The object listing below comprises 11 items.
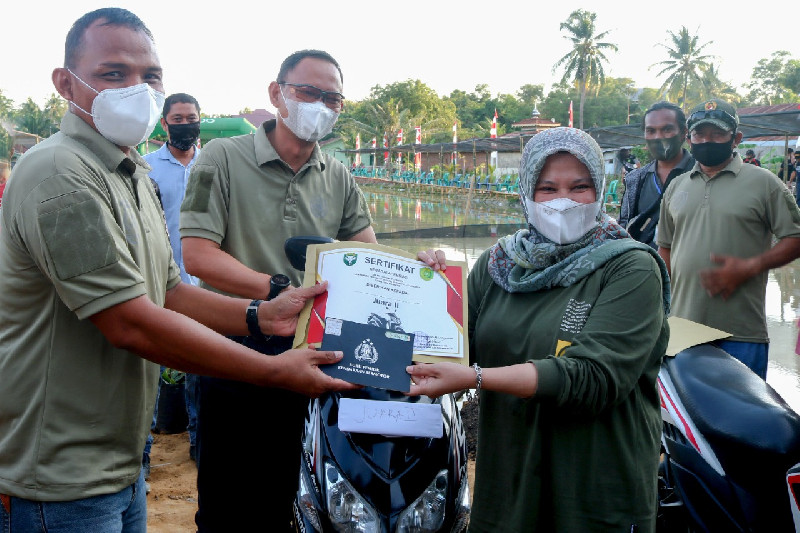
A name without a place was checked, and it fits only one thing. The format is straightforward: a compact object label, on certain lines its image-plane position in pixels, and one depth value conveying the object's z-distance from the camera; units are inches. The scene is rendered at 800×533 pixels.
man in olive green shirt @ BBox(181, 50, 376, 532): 105.4
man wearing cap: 140.9
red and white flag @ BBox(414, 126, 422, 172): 1553.2
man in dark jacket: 185.6
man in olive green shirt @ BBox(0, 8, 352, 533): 62.7
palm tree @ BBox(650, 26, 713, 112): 2177.7
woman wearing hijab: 69.5
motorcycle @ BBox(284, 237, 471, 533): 78.5
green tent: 486.3
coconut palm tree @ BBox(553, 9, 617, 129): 2063.2
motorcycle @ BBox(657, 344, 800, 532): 80.0
